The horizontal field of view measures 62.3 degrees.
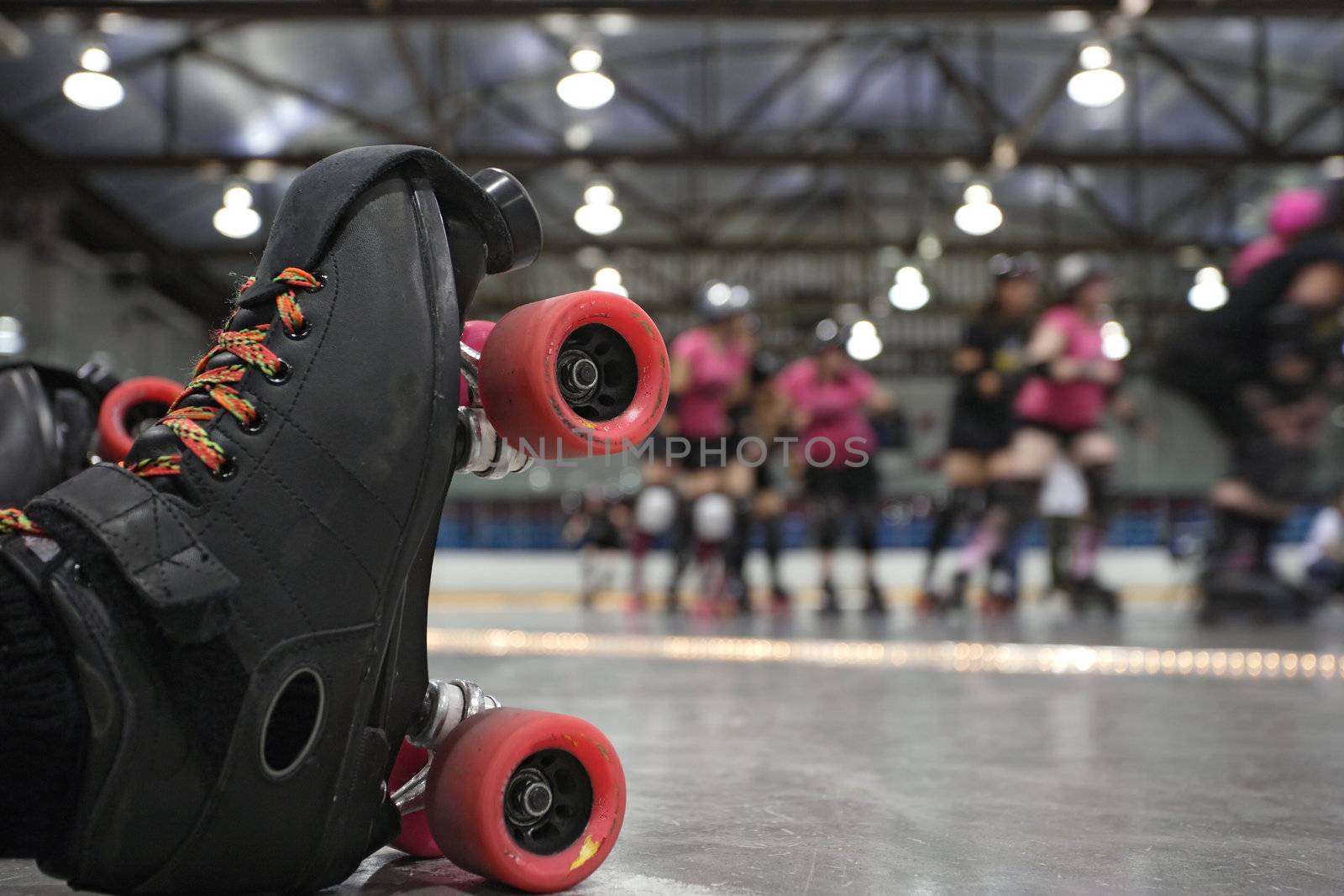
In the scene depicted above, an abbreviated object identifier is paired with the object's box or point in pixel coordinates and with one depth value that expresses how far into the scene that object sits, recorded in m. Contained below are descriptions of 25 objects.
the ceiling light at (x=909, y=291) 9.48
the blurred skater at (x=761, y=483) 5.41
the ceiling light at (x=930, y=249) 11.54
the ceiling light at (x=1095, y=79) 5.53
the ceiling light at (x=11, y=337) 8.75
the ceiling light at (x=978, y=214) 7.50
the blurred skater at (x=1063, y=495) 4.50
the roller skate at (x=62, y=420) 1.01
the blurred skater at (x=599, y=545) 9.19
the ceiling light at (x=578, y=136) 10.58
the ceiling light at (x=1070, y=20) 6.54
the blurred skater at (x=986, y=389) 4.84
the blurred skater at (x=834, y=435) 5.66
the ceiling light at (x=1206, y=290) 10.24
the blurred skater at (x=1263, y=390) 3.43
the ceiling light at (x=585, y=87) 5.54
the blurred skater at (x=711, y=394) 5.14
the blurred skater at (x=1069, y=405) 4.33
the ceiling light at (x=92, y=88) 5.62
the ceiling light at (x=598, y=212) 7.44
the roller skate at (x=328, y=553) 0.55
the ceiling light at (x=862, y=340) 9.83
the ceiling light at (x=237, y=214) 7.50
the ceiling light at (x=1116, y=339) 9.96
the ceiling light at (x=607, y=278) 9.21
